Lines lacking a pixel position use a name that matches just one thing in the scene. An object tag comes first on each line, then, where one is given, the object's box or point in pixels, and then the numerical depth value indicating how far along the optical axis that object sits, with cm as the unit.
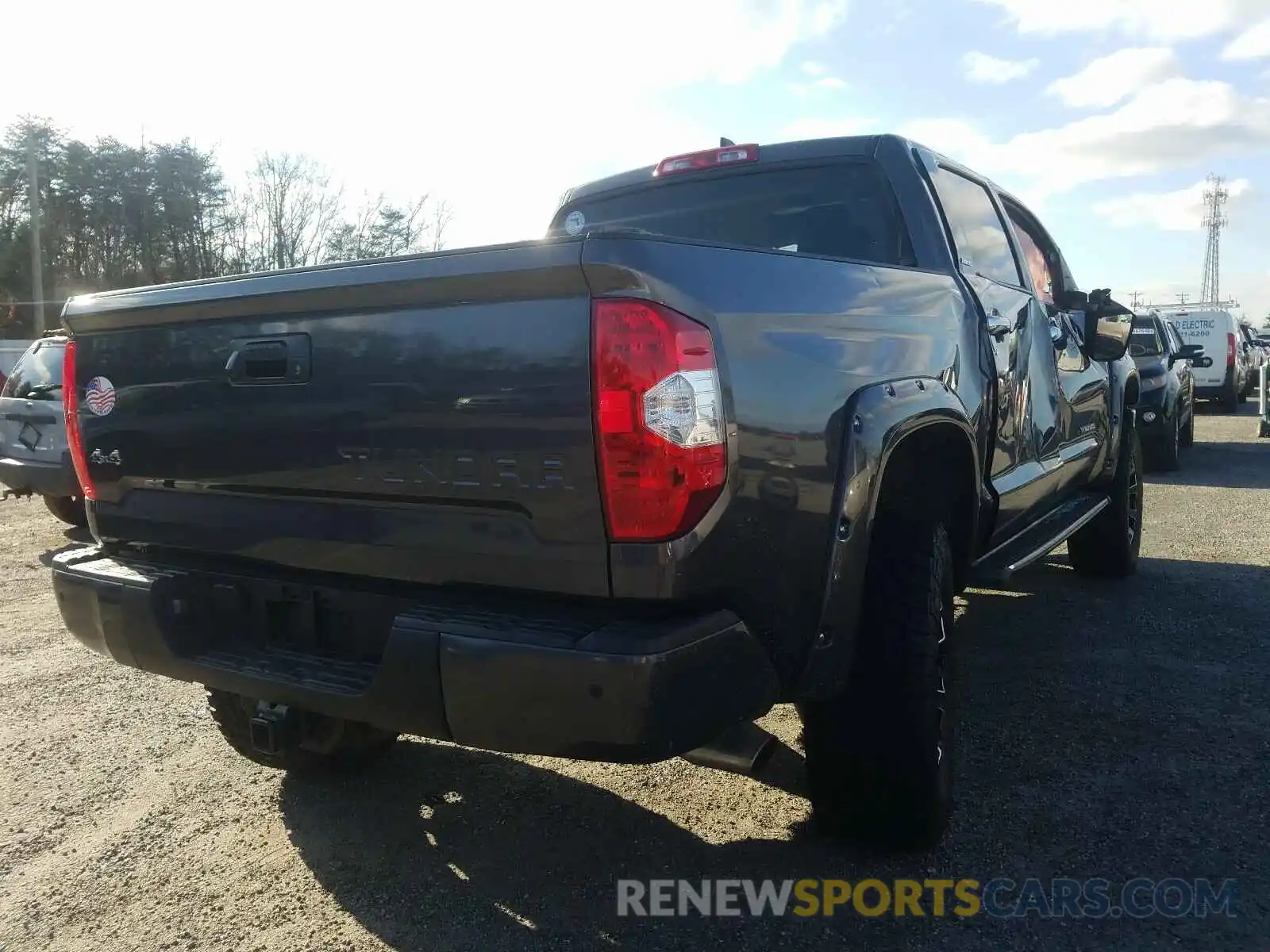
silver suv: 727
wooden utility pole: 3328
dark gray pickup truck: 192
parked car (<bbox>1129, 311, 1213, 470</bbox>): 1054
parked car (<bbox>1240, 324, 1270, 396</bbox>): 2452
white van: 1947
